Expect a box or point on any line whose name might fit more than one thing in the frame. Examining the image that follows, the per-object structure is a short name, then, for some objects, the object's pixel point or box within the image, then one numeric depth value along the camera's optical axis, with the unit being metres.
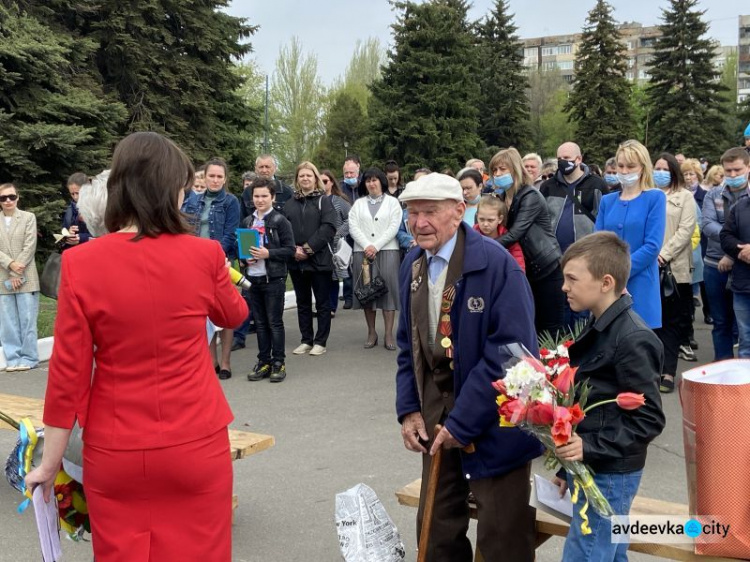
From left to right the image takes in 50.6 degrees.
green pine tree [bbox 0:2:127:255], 15.02
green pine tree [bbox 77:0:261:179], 20.36
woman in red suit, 2.79
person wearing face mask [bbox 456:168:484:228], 8.57
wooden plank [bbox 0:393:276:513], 4.63
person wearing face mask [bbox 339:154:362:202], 12.19
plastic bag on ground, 3.71
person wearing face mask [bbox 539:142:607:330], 7.93
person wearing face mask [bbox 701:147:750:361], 8.14
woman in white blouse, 9.78
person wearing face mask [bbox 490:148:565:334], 6.76
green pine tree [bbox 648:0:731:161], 48.66
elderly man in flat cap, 3.24
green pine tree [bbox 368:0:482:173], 40.34
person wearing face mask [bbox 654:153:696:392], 7.89
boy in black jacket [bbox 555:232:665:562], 3.04
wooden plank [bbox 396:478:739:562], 3.17
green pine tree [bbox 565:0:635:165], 49.62
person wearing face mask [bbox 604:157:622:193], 12.29
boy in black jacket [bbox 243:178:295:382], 8.42
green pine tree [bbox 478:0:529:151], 47.53
